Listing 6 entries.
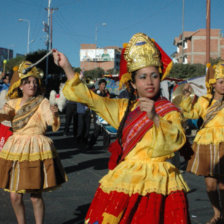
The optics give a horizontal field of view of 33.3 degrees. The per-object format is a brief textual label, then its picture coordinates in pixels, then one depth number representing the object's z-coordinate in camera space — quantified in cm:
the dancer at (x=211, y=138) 466
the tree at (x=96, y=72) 7694
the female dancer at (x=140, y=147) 249
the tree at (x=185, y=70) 5416
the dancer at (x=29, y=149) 399
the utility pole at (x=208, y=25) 1991
